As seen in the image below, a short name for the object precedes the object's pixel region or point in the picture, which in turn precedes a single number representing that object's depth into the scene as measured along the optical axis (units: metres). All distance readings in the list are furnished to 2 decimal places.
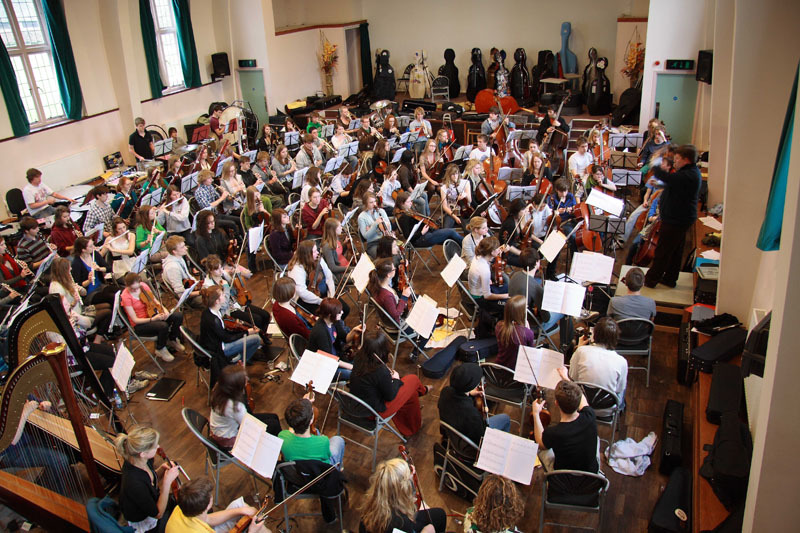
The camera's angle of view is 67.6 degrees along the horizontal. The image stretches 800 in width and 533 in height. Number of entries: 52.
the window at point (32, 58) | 10.12
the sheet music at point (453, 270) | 5.72
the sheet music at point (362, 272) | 5.79
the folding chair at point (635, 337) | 5.25
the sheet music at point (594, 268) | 5.45
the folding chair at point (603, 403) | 4.39
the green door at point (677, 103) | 11.77
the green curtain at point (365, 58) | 17.41
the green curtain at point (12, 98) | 9.62
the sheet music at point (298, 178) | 8.55
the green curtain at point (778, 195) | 3.83
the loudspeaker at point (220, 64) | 14.61
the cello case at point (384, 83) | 16.58
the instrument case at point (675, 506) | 3.97
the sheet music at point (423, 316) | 5.01
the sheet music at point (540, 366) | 4.32
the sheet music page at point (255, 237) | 6.77
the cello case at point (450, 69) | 16.73
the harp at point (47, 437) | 3.38
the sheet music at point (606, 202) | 6.64
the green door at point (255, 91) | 15.11
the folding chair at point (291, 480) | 3.92
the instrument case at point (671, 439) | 4.52
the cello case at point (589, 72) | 14.76
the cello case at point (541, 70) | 15.43
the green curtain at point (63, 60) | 10.55
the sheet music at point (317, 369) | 4.27
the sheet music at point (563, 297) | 5.02
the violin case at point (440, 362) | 5.83
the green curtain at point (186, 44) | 13.55
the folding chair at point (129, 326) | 5.55
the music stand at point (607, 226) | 7.19
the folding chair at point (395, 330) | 5.55
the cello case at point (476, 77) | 16.03
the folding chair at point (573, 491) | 3.73
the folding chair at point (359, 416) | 4.42
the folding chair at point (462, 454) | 4.02
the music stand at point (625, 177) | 8.62
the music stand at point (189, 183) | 8.42
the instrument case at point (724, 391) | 4.63
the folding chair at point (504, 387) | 4.70
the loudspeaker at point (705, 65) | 10.29
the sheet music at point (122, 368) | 4.56
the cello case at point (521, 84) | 15.49
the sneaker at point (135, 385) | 5.91
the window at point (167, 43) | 13.38
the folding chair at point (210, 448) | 4.04
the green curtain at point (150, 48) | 12.57
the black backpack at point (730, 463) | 3.88
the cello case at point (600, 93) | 13.88
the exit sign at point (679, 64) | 11.51
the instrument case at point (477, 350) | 5.80
